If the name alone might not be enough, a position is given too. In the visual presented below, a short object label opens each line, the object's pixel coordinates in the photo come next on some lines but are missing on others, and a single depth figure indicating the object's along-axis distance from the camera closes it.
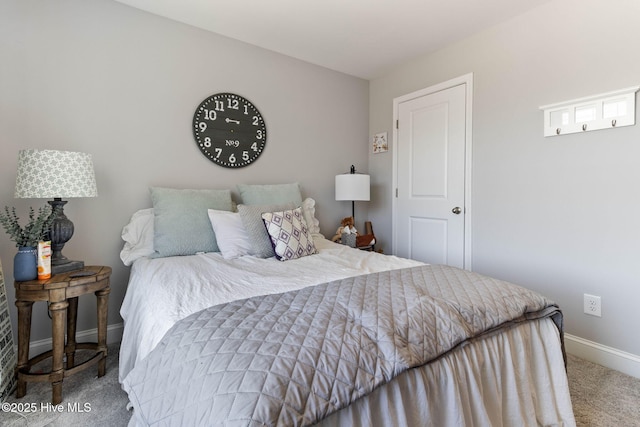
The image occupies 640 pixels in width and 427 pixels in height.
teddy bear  3.07
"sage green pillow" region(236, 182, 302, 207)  2.57
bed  0.76
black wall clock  2.57
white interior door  2.78
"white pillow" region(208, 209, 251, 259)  2.12
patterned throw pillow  2.04
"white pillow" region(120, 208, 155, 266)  2.14
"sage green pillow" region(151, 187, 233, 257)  2.10
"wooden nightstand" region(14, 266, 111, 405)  1.53
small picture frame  3.47
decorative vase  1.56
